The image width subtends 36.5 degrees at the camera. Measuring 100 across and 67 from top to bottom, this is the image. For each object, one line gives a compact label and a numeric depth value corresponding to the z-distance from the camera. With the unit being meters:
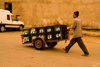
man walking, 6.10
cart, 6.62
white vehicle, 15.63
